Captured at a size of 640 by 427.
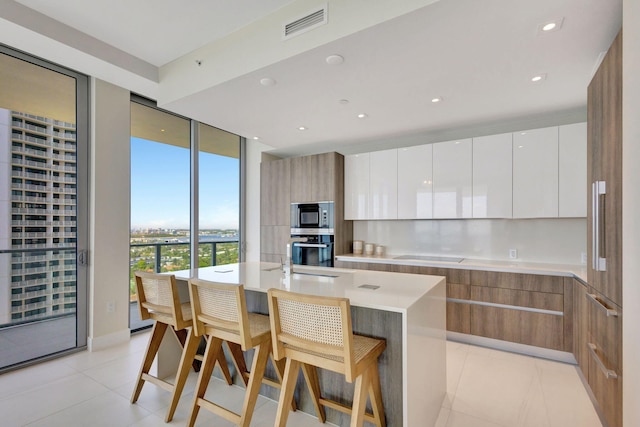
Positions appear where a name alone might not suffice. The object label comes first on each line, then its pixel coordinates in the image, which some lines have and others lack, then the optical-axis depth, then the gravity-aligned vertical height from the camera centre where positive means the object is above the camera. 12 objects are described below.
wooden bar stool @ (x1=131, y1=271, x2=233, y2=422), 2.00 -0.73
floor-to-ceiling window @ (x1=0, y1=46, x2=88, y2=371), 2.72 +0.07
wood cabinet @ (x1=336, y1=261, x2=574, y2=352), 2.89 -0.94
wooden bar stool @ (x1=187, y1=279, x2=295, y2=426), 1.69 -0.70
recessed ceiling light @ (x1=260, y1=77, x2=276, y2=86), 2.48 +1.11
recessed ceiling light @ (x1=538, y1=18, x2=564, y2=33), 1.74 +1.11
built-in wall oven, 4.34 -0.25
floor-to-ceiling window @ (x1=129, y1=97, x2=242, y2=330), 3.75 +0.30
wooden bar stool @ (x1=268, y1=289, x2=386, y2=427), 1.39 -0.64
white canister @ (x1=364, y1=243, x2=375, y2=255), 4.39 -0.49
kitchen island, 1.54 -0.66
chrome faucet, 2.45 -0.41
